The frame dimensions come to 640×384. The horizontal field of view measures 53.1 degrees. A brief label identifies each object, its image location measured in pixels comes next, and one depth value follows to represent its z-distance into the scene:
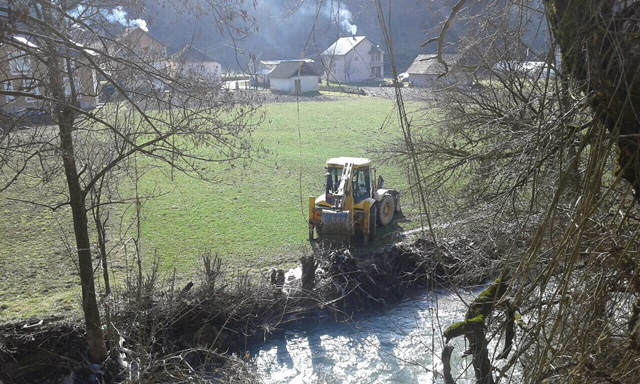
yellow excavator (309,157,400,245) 13.19
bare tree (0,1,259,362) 4.99
